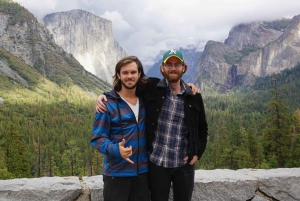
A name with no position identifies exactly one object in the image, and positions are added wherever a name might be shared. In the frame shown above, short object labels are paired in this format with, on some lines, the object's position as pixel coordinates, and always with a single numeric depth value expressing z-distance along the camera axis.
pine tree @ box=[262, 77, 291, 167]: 22.42
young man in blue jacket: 3.05
